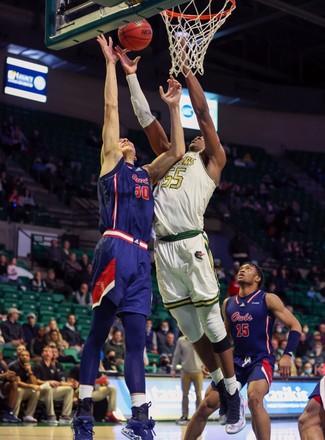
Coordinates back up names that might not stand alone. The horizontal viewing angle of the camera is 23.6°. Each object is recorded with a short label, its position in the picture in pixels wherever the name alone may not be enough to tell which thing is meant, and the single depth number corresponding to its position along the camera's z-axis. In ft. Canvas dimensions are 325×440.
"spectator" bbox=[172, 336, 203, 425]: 47.44
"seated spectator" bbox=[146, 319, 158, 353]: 56.39
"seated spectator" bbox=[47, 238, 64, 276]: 65.77
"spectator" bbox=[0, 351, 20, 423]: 41.45
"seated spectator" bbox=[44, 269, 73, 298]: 61.67
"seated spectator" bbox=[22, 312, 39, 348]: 49.17
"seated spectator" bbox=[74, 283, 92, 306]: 60.54
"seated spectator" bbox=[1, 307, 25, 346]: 48.60
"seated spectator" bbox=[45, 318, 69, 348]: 48.03
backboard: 21.99
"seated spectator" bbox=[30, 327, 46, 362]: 47.39
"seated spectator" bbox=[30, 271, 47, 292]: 60.49
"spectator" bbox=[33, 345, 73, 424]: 43.86
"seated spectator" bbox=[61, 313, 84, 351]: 51.65
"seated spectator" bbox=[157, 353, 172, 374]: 54.08
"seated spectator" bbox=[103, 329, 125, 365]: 50.42
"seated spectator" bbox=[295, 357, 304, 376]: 60.42
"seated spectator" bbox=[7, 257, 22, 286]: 60.34
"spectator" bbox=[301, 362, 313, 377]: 60.64
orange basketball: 24.22
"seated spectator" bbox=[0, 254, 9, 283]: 59.57
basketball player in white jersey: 22.76
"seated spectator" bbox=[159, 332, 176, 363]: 56.95
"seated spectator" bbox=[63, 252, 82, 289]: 63.46
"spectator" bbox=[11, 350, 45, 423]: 42.34
